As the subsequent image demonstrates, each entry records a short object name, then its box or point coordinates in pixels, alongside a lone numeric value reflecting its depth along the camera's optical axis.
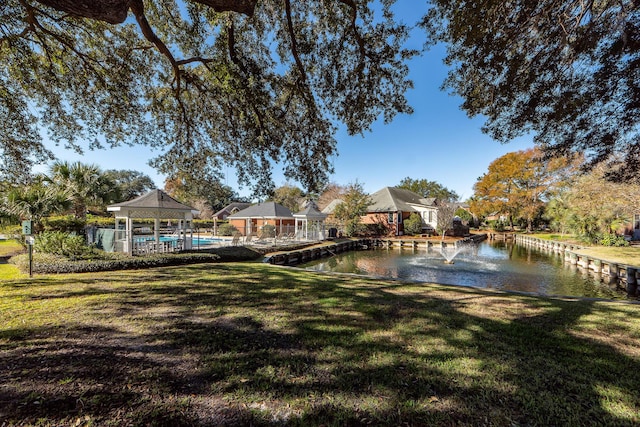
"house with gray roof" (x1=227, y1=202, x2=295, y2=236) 25.52
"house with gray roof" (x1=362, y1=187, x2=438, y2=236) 30.01
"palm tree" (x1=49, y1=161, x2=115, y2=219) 15.16
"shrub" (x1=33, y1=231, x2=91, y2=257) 9.53
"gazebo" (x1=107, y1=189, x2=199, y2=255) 11.95
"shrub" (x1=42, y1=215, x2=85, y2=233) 13.87
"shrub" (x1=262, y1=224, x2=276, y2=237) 22.05
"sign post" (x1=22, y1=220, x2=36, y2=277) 6.74
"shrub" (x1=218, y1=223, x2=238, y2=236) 27.33
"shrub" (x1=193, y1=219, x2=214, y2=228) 36.34
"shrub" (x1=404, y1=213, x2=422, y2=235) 29.66
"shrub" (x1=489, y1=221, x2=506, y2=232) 40.17
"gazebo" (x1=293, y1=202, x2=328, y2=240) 24.07
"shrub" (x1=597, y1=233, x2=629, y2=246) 19.02
